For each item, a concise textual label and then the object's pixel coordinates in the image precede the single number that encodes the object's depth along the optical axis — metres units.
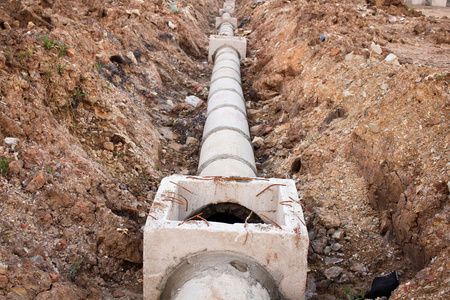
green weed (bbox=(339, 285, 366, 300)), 3.30
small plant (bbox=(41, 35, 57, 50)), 5.11
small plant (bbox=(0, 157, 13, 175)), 3.44
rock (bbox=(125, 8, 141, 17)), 9.12
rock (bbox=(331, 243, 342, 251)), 4.08
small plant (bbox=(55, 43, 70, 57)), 5.26
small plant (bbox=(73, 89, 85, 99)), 5.15
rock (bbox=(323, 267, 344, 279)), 3.83
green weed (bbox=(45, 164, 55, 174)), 3.78
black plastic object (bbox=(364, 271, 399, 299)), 3.21
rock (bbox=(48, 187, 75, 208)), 3.65
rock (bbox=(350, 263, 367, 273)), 3.76
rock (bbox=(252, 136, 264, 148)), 6.41
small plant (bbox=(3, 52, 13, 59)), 4.40
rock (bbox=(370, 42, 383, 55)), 6.02
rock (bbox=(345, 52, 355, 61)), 6.29
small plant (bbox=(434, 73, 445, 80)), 4.30
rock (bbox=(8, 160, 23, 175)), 3.51
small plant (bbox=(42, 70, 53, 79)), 4.79
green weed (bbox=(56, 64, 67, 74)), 5.04
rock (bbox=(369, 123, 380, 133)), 4.63
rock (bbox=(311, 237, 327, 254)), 4.12
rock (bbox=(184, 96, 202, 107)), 8.01
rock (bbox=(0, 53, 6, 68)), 4.23
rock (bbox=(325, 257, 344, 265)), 3.98
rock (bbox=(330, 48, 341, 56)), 6.63
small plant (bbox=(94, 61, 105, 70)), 6.31
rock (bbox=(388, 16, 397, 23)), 9.52
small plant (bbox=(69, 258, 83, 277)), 3.31
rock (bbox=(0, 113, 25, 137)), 3.76
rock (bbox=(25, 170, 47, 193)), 3.54
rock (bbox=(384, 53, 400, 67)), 5.46
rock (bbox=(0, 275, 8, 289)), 2.66
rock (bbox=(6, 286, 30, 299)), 2.68
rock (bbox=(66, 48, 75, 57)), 5.47
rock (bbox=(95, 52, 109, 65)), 6.66
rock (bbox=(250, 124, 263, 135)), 6.95
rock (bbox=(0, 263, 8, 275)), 2.71
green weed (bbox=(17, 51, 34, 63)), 4.60
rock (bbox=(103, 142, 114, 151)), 4.96
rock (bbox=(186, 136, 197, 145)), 6.67
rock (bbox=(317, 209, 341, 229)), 4.26
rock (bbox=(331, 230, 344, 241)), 4.14
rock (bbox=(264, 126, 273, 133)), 6.74
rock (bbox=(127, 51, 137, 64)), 7.82
